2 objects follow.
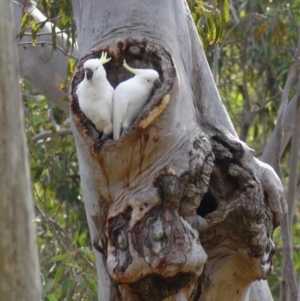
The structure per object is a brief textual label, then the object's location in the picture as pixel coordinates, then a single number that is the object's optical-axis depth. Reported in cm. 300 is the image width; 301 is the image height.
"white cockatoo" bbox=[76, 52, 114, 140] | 2675
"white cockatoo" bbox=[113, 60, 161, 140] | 2672
